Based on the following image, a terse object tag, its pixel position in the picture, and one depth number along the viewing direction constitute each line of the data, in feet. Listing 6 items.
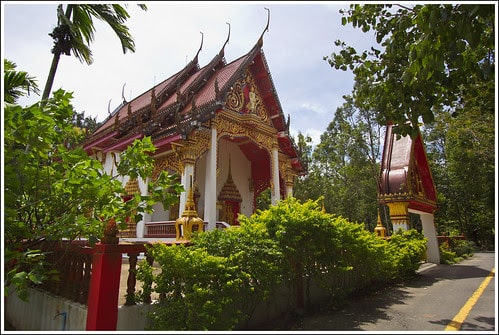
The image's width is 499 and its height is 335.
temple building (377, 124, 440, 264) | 42.24
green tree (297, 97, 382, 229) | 96.84
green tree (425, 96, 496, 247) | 86.22
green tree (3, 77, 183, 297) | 9.60
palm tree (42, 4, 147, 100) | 16.89
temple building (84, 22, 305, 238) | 34.30
